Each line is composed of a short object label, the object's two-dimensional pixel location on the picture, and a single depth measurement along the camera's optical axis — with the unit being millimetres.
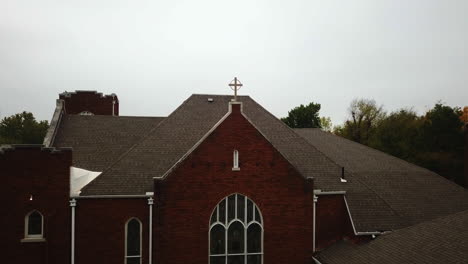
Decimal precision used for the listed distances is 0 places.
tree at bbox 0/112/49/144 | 71688
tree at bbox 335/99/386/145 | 57688
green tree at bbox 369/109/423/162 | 40469
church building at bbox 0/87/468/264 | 16922
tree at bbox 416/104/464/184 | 36531
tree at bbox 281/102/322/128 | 57531
